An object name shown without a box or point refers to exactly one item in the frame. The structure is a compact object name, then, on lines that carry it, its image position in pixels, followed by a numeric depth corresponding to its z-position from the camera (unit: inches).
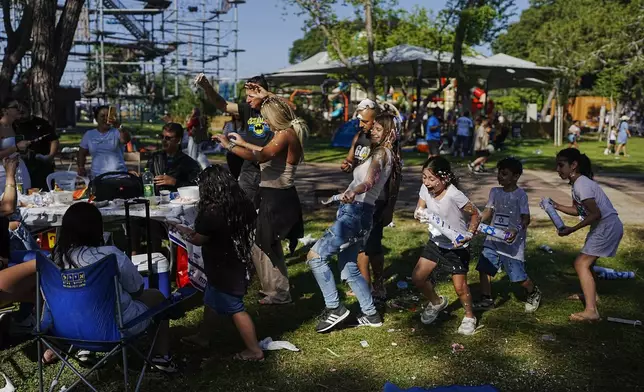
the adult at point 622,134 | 837.2
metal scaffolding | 1124.5
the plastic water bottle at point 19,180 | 216.5
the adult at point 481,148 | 617.3
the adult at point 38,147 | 259.9
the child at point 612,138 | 865.9
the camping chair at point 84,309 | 129.6
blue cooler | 181.6
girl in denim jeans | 181.8
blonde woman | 187.9
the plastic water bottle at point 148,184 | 228.1
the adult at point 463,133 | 764.0
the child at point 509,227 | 204.2
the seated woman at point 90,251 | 137.8
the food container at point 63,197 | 209.8
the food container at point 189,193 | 217.6
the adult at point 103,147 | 260.2
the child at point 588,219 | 194.1
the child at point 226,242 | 156.9
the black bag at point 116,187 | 215.5
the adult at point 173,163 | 235.9
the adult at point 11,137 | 215.4
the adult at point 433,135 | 701.9
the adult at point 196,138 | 306.0
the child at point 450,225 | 180.7
